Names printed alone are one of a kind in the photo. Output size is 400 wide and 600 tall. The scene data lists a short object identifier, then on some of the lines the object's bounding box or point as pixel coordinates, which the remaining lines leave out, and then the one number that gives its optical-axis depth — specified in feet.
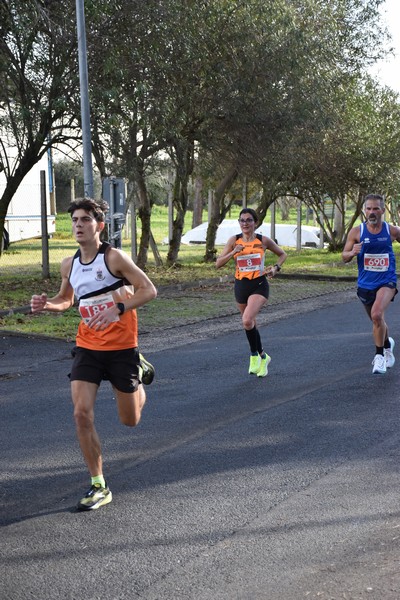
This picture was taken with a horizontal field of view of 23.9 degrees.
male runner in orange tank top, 18.61
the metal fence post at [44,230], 64.39
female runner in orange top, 33.12
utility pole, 49.11
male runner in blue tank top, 32.48
